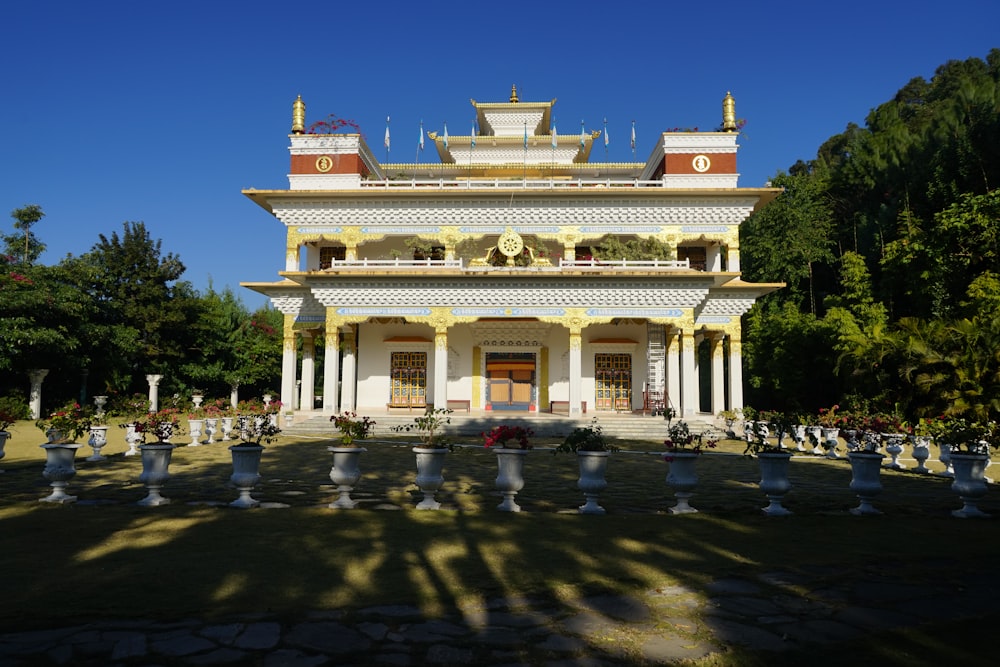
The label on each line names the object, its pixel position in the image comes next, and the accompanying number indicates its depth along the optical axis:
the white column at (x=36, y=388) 23.33
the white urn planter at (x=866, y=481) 7.59
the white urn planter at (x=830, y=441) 13.98
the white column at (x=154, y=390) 27.34
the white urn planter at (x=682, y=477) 7.52
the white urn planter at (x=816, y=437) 15.74
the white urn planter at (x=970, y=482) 7.46
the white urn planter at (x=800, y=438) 16.56
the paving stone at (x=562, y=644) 3.53
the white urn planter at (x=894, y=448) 12.89
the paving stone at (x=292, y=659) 3.31
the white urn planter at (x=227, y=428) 18.00
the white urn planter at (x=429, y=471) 7.60
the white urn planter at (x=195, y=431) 16.28
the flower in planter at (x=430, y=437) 8.08
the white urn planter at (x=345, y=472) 7.73
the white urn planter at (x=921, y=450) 12.37
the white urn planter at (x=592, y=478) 7.49
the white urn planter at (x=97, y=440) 12.91
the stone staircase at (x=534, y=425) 19.23
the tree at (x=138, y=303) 27.16
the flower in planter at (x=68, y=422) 8.84
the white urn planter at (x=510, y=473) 7.49
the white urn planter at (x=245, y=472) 7.69
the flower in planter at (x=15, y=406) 22.00
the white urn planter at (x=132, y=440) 14.07
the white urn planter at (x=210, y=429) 17.09
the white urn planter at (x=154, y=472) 7.76
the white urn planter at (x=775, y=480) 7.51
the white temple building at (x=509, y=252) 23.67
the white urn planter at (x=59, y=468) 8.02
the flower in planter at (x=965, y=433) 9.11
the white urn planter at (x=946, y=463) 11.51
